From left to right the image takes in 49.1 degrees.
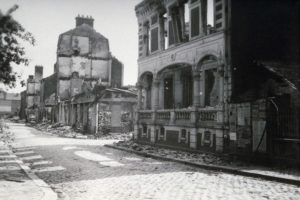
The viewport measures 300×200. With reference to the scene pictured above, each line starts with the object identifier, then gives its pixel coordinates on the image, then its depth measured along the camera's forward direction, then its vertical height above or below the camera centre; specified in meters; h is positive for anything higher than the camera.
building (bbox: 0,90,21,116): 108.19 +4.26
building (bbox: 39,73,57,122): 52.00 +3.29
